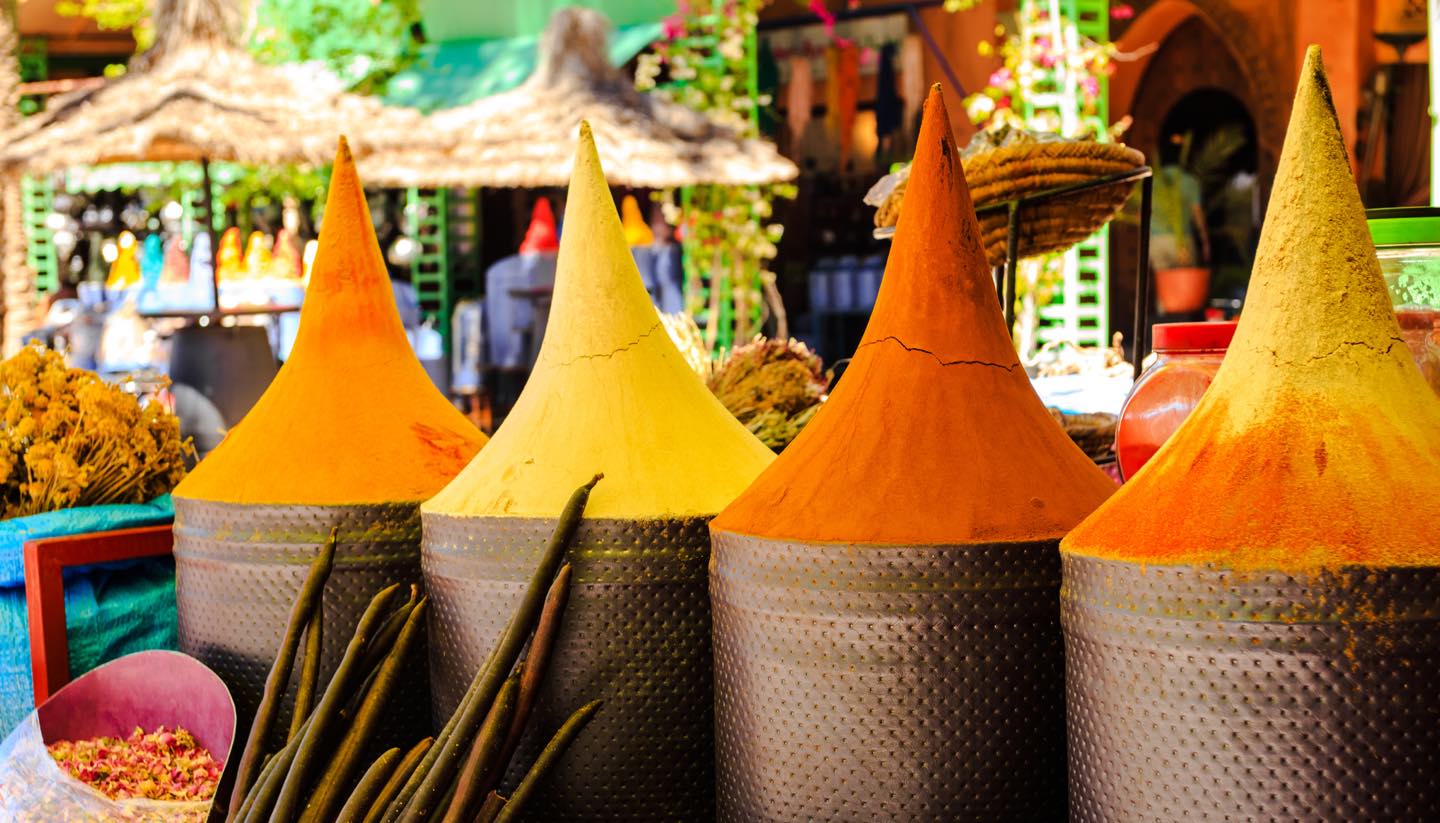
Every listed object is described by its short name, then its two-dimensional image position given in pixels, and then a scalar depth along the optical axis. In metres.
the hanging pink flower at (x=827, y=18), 8.81
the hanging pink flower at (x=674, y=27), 8.34
